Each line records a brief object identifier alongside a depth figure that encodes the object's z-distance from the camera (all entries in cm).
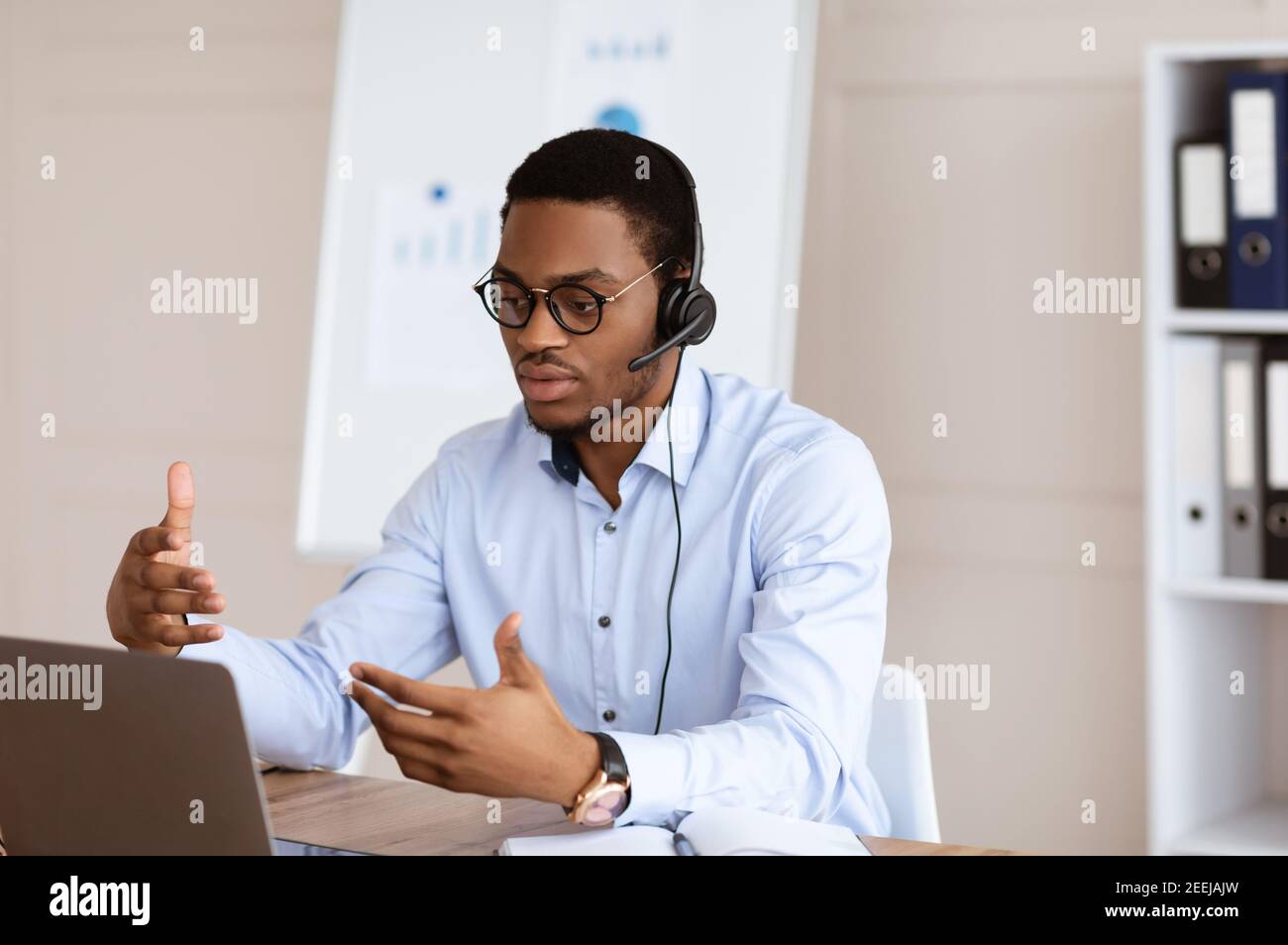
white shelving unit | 209
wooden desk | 112
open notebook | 99
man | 129
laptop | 86
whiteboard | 246
